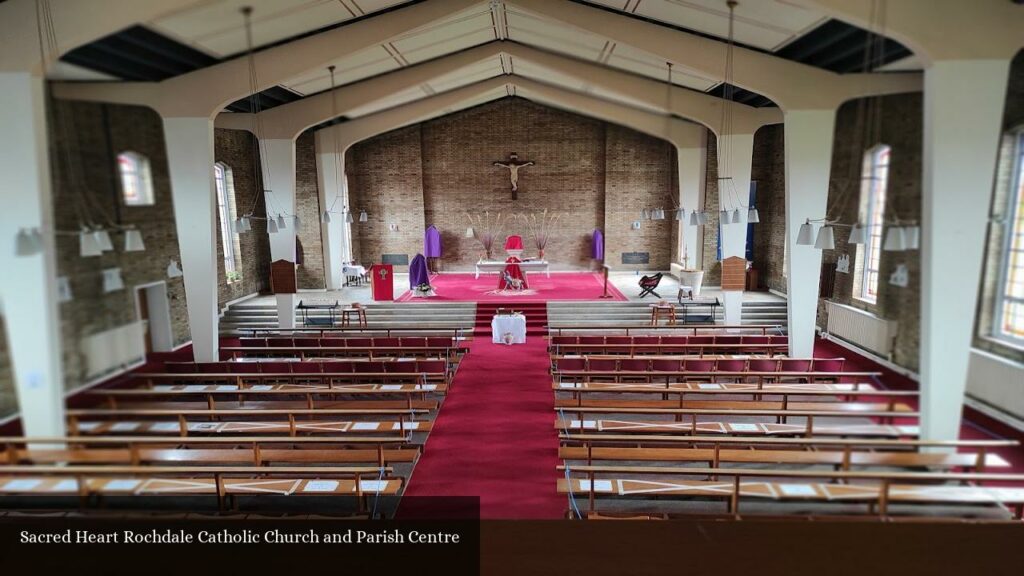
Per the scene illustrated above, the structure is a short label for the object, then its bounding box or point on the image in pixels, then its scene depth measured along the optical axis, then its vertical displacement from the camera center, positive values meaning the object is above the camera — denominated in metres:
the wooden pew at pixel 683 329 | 11.20 -2.33
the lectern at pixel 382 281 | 15.70 -1.43
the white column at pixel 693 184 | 16.69 +1.34
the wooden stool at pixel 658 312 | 14.23 -2.22
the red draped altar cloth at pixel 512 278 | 17.73 -1.57
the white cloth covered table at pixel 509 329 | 12.96 -2.37
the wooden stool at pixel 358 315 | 11.81 -1.98
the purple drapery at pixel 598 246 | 21.38 -0.68
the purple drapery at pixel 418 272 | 16.95 -1.28
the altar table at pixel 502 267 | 19.45 -1.37
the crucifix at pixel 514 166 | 20.97 +2.49
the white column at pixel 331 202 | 18.02 +1.01
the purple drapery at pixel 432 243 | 21.41 -0.48
